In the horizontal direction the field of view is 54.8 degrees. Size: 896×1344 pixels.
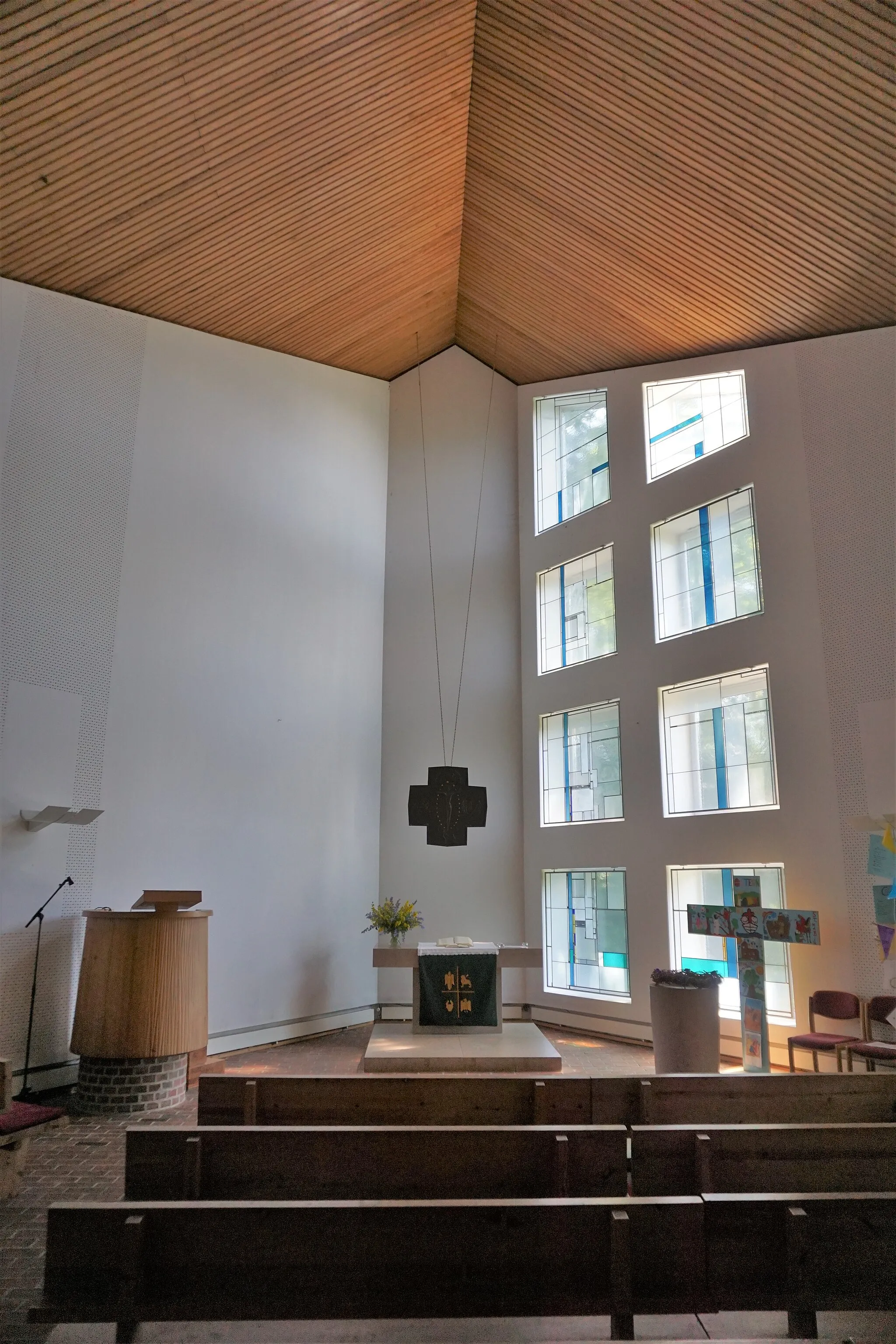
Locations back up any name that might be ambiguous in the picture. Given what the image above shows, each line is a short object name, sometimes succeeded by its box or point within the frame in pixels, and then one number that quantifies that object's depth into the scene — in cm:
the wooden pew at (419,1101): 297
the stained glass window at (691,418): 751
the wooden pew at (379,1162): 245
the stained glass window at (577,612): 846
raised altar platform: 575
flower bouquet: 764
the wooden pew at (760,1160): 243
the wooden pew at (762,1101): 305
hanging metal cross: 782
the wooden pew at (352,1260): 179
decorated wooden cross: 560
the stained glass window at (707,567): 715
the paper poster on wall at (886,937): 548
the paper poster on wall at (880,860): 561
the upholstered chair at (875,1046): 527
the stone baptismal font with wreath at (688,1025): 574
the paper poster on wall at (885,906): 554
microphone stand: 548
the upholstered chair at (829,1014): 553
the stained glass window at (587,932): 768
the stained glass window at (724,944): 637
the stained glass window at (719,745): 682
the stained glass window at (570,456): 880
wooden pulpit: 527
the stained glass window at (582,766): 809
